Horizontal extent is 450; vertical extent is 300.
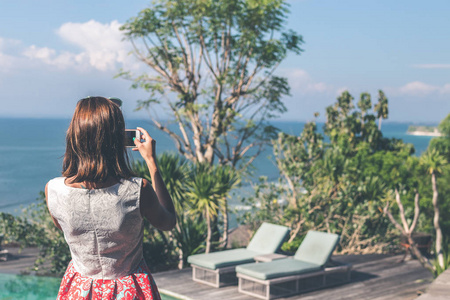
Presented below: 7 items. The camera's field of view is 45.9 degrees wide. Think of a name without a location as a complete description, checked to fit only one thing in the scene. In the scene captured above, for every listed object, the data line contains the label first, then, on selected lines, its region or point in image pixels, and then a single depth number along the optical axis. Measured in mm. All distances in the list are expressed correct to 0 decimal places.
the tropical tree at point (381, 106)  38453
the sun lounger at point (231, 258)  7602
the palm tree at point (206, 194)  9359
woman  1684
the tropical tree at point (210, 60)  15922
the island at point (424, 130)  178088
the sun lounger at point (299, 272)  7016
